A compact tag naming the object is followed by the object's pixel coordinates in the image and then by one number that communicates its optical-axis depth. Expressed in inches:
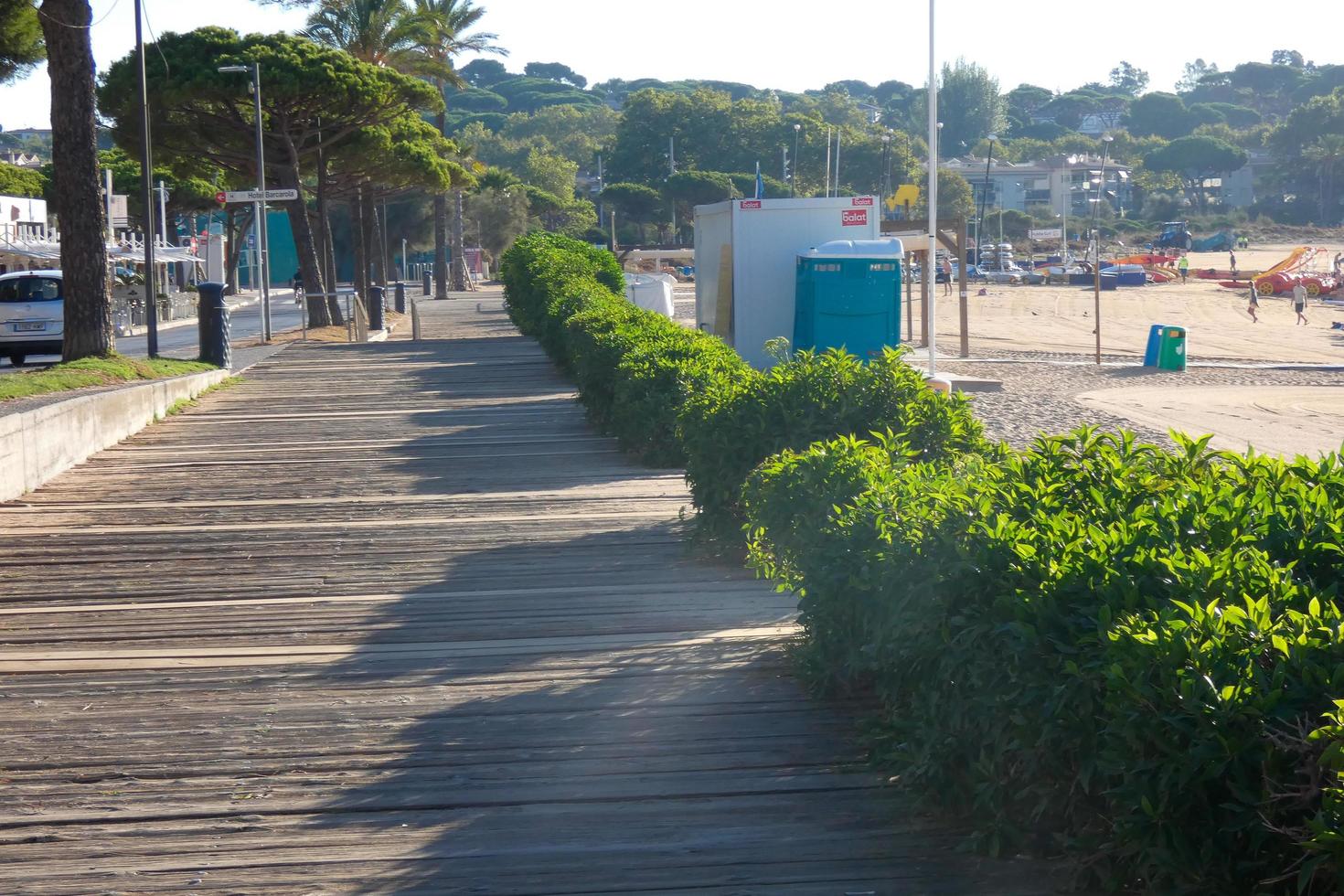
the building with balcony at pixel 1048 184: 6274.6
